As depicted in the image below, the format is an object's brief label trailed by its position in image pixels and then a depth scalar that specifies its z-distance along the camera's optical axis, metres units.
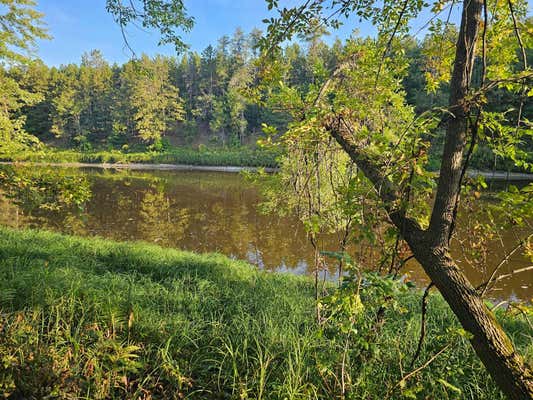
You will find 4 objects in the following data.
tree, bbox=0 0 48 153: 9.27
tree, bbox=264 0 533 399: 1.47
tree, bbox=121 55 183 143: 47.28
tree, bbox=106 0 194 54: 3.06
